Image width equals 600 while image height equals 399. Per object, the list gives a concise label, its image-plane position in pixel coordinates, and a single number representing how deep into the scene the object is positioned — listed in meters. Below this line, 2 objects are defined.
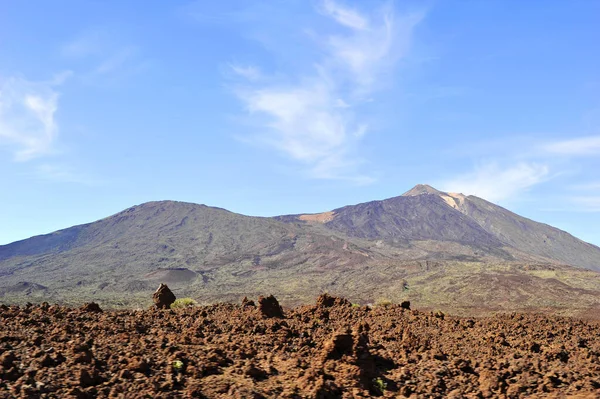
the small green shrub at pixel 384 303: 18.00
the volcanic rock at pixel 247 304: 13.84
